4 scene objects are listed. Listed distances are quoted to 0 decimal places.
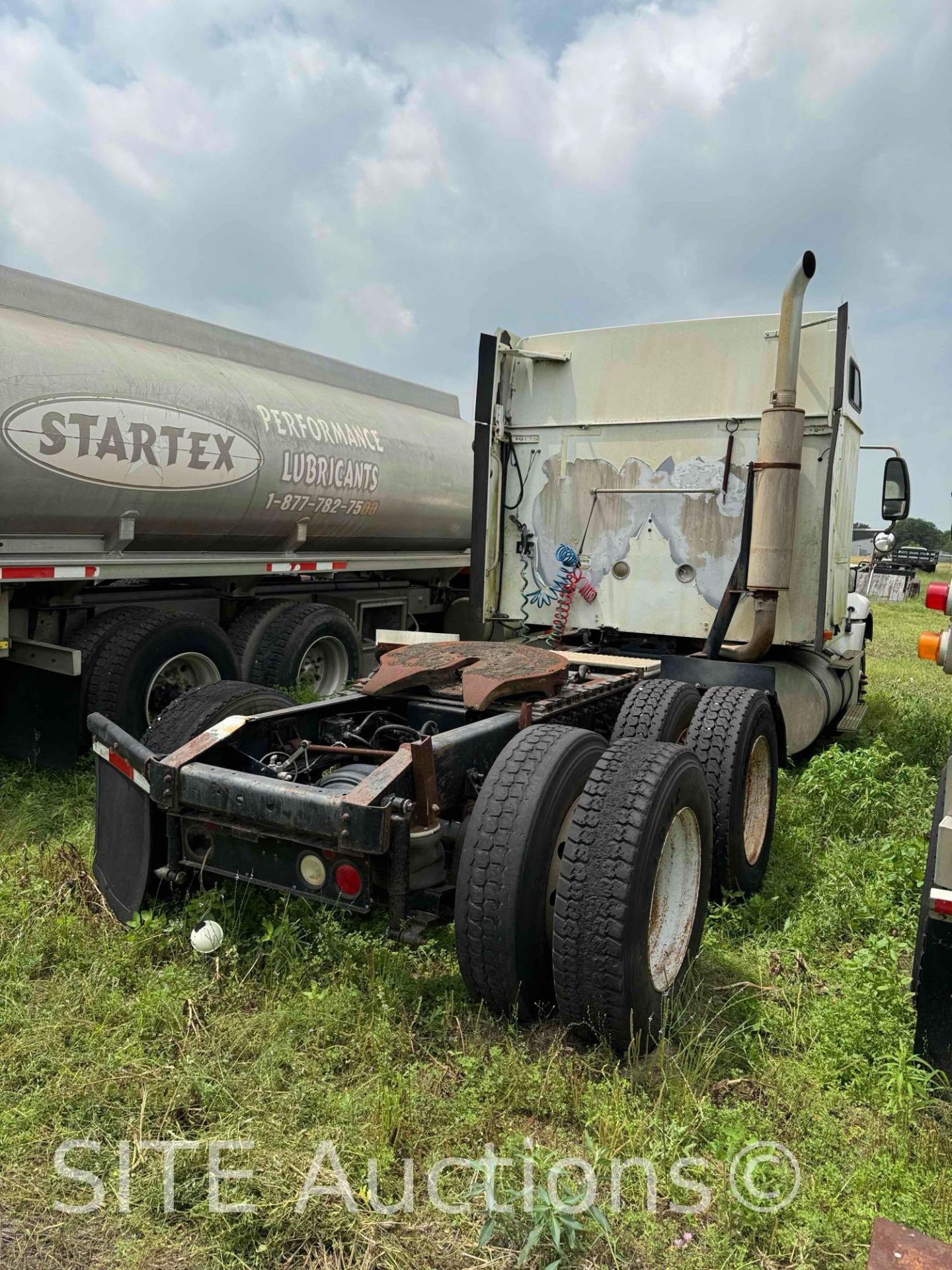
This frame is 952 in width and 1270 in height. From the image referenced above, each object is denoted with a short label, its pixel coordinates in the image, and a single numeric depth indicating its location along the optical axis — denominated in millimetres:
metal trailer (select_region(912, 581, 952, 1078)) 2574
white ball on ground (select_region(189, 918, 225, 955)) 3143
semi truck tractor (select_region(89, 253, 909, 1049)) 2834
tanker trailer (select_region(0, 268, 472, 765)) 5574
